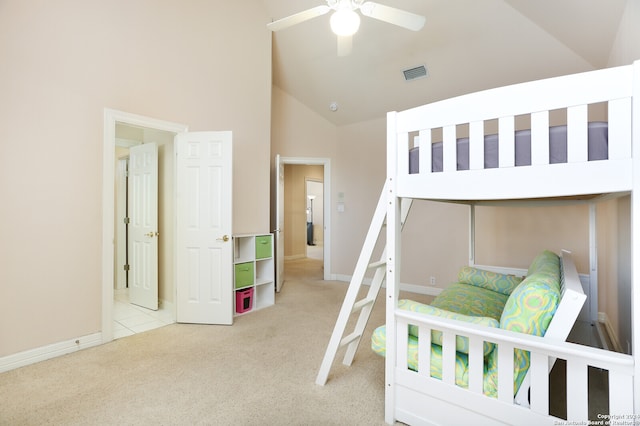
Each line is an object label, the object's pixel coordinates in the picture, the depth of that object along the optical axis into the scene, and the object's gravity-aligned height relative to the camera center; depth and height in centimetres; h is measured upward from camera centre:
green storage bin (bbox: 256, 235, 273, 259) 375 -41
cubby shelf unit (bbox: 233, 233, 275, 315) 351 -71
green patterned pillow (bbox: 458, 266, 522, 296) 262 -59
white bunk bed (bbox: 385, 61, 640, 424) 107 +11
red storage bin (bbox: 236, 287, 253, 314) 349 -101
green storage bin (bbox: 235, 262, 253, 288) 350 -71
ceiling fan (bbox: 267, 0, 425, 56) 206 +138
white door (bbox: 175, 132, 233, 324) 316 -5
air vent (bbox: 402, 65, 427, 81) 366 +173
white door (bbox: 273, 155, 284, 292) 443 -15
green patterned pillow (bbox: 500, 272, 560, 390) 130 -43
